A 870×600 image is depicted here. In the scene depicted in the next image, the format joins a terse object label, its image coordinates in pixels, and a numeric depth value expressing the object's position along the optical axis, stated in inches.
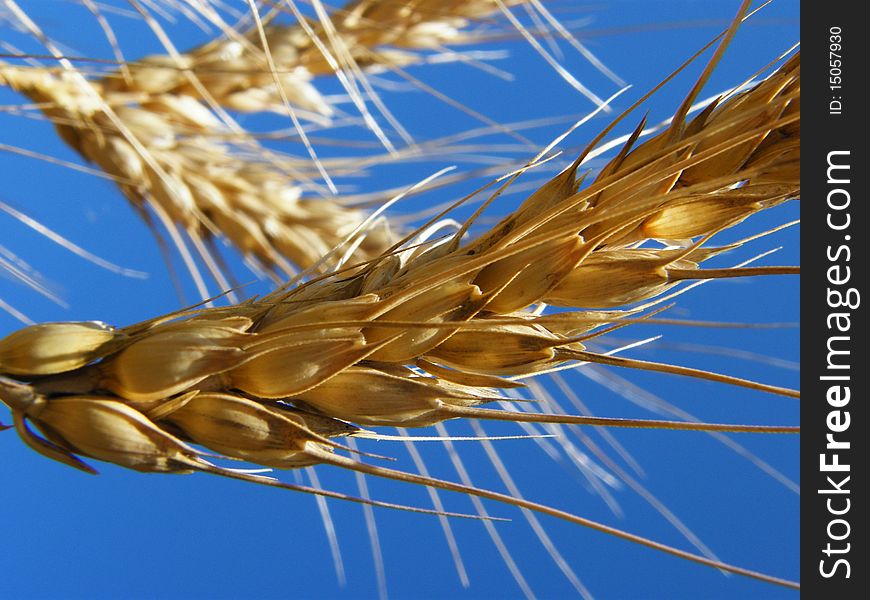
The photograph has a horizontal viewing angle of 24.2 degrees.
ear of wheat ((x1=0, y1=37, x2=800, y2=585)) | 5.4
